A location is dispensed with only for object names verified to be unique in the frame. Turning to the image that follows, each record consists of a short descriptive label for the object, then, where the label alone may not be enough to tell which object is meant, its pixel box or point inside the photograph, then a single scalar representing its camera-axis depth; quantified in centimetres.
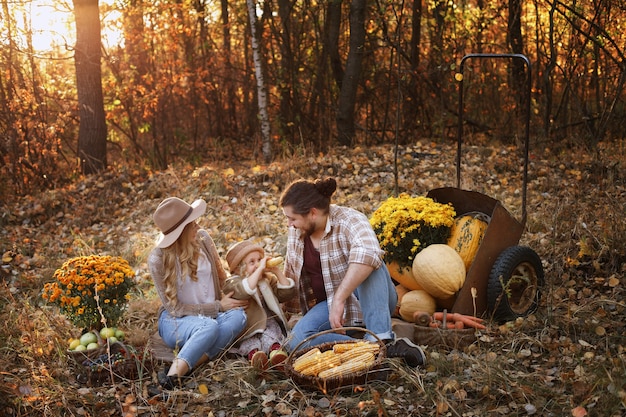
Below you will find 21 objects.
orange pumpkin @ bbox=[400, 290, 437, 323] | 473
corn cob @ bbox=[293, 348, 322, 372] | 392
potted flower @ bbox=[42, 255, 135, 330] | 438
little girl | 453
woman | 433
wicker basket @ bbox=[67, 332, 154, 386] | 413
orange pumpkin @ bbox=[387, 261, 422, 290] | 490
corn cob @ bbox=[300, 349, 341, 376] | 385
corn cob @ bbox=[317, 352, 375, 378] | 379
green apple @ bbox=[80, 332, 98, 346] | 443
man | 410
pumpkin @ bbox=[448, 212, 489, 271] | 481
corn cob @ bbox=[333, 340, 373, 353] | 395
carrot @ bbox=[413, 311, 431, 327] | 454
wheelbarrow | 457
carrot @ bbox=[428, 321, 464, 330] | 441
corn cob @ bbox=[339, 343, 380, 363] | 390
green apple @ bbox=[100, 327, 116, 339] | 447
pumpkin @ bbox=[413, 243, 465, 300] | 458
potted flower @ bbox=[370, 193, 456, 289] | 483
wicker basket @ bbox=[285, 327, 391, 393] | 375
